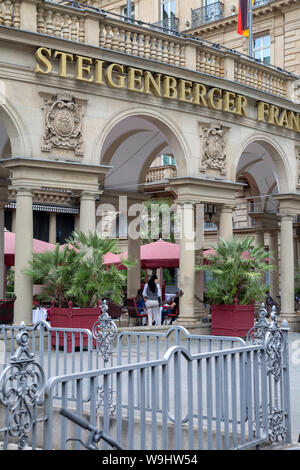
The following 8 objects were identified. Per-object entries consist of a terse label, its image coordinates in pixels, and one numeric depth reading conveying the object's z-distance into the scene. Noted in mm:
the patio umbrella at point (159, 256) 21516
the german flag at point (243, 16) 20812
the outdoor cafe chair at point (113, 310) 16688
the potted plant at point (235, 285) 16078
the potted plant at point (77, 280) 13586
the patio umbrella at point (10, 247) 18659
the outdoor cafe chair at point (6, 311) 16078
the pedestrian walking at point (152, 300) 17808
